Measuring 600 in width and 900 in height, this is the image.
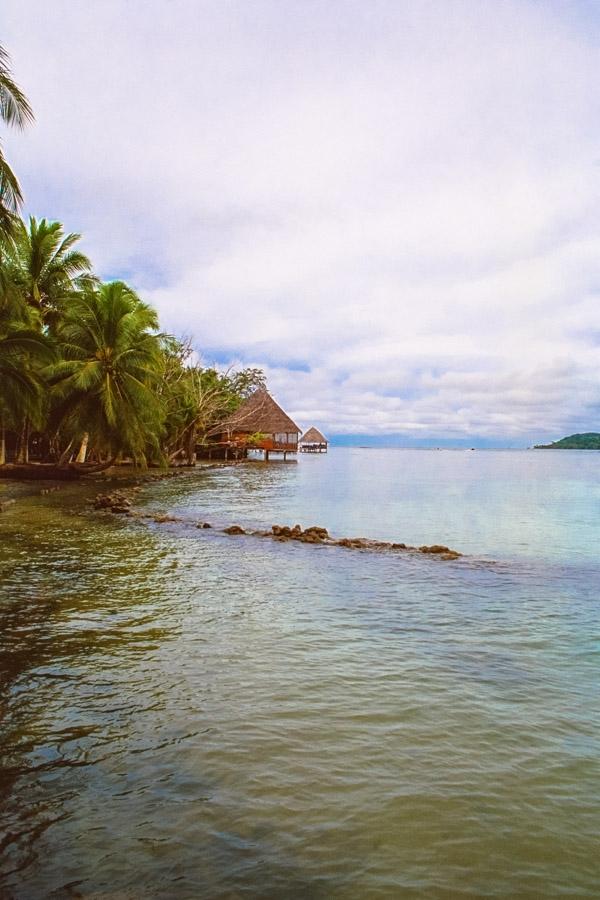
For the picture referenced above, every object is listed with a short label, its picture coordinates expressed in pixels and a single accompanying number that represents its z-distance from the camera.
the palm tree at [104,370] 24.52
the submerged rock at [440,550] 12.21
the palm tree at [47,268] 25.36
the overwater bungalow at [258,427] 52.97
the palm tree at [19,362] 19.09
